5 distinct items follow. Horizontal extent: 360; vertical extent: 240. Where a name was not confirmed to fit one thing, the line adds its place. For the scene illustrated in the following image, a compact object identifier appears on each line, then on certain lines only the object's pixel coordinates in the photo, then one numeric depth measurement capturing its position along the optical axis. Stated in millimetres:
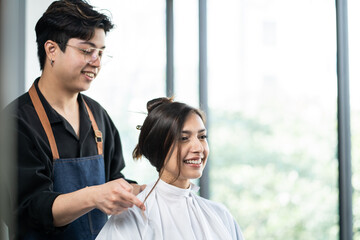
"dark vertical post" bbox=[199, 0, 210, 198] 2605
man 1497
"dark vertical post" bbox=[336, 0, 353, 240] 2082
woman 1553
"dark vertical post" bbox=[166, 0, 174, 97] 2787
